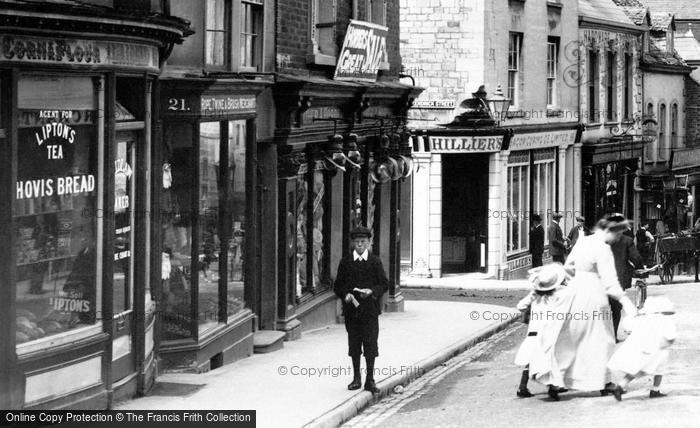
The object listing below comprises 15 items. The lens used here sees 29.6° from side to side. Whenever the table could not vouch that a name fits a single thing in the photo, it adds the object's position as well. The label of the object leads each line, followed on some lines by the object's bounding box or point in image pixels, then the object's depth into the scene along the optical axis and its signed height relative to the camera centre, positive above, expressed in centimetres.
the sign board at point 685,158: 4969 +276
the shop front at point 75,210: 1109 +16
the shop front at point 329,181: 1891 +79
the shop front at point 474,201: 3262 +72
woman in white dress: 1324 -102
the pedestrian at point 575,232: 2777 -5
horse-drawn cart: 3197 -49
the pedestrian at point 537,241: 3183 -28
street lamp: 3294 +313
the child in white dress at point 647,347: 1291 -115
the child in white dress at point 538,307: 1348 -79
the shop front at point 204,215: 1460 +15
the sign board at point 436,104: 3303 +313
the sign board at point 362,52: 2136 +298
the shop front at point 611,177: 4188 +176
